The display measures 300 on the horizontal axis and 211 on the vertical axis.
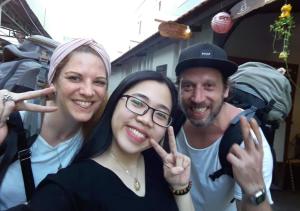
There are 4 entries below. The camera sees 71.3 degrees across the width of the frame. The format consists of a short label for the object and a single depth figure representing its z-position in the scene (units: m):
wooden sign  3.66
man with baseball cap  1.46
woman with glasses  0.98
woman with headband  1.04
